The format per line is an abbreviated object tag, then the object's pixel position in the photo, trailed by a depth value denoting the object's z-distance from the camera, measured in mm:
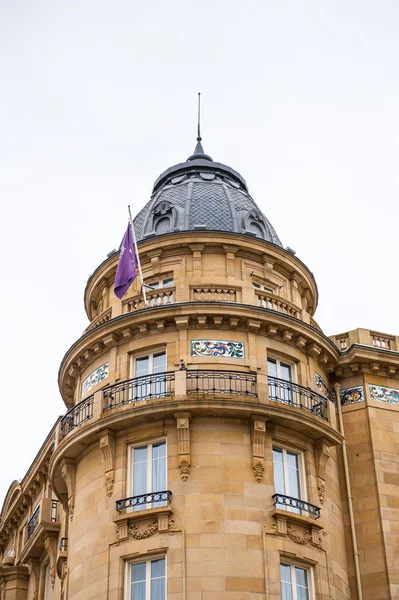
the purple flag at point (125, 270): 32938
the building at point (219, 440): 27766
